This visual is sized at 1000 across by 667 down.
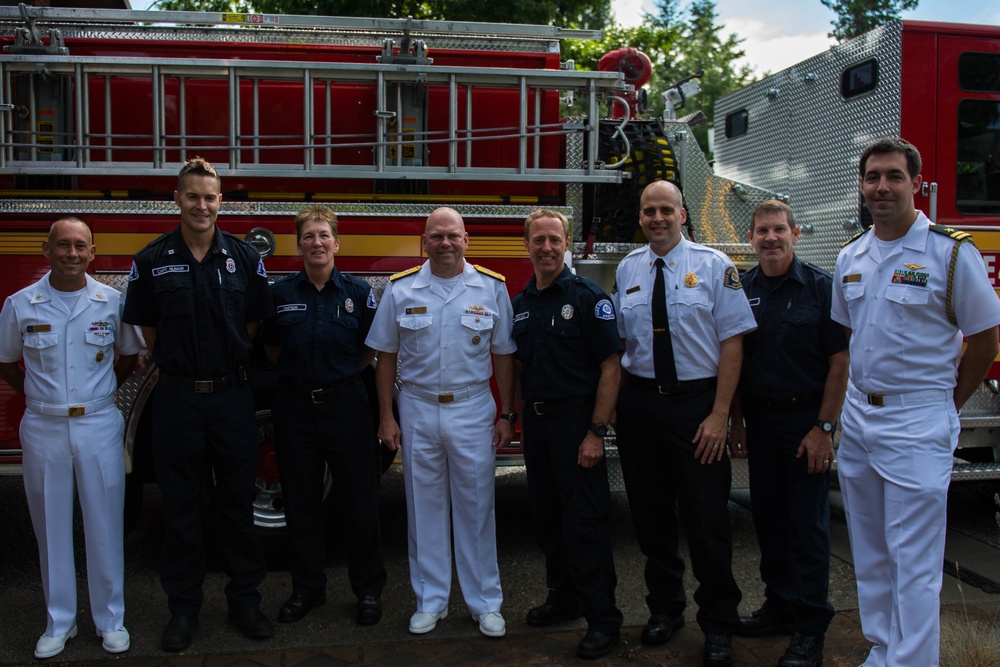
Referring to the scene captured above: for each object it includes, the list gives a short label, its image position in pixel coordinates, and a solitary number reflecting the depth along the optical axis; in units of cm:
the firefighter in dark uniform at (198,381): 359
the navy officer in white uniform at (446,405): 373
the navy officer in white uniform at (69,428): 357
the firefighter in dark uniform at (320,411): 380
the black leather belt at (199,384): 363
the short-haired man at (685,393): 348
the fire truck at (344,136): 413
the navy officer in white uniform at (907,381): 300
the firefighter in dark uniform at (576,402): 357
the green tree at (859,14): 3025
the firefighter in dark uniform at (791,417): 346
